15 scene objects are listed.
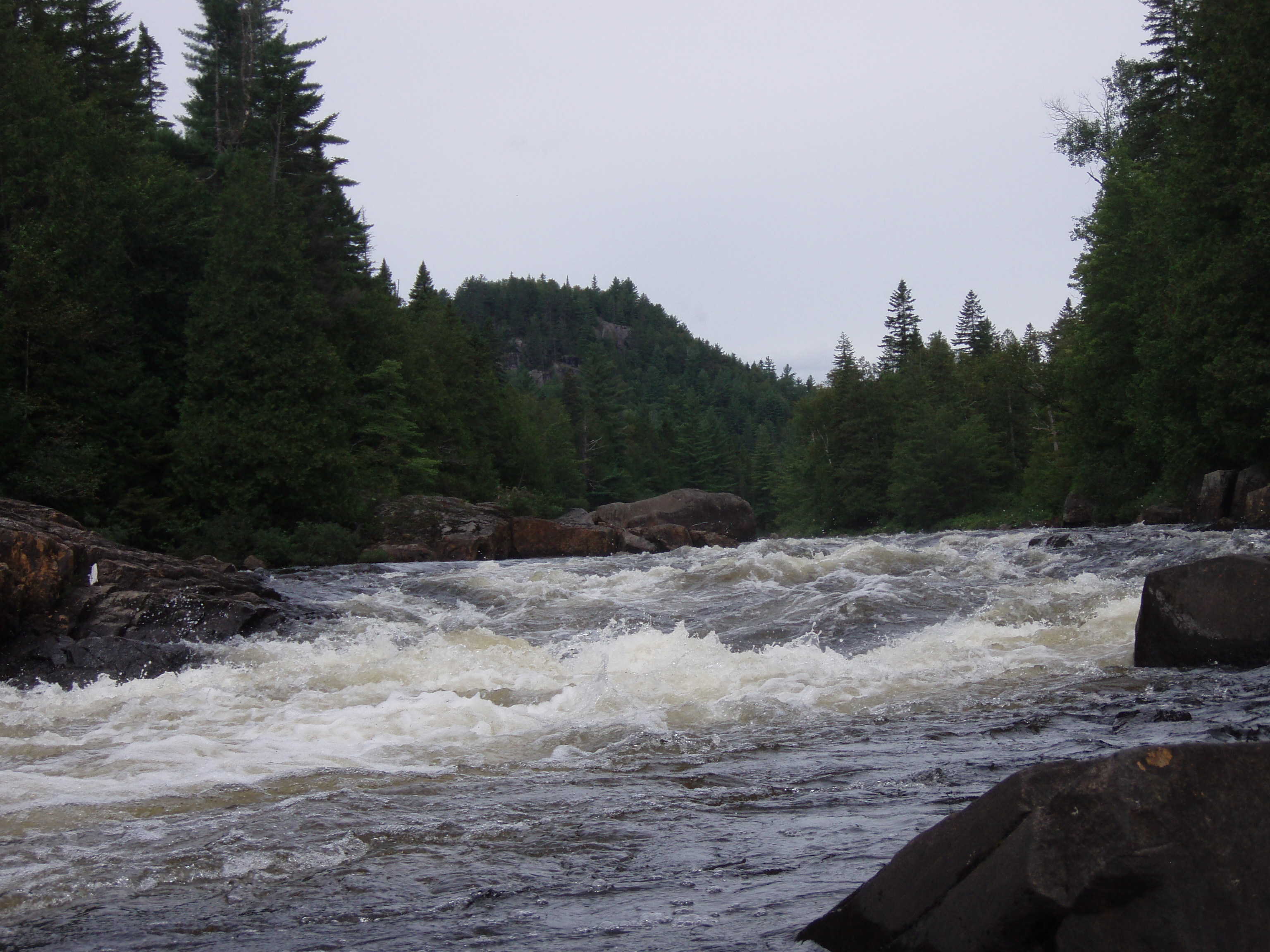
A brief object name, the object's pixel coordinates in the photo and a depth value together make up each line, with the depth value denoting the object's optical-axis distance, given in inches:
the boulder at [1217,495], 912.9
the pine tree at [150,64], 1723.7
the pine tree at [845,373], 2468.0
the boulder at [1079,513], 1305.4
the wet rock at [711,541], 1549.0
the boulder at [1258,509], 803.4
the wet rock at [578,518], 1649.1
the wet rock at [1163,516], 1040.8
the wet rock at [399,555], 1045.2
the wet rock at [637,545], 1325.0
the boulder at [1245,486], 872.3
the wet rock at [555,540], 1213.7
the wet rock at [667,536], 1441.9
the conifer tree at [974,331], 3356.3
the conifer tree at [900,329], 3400.6
